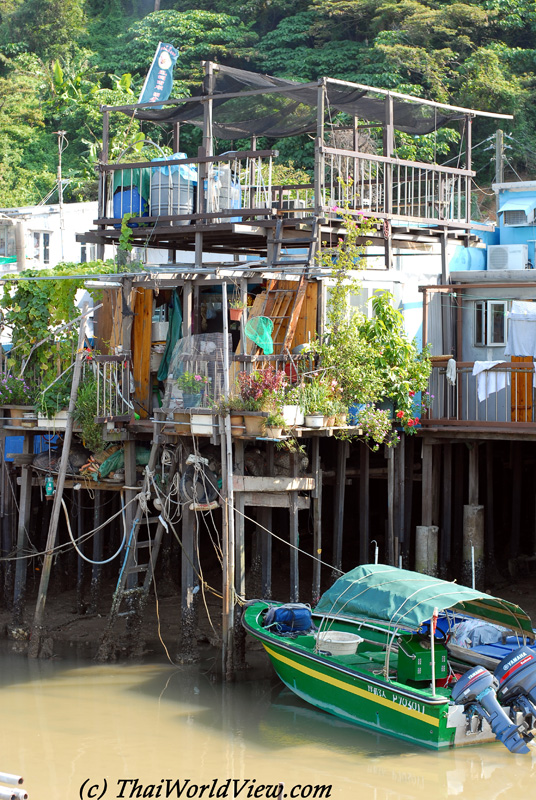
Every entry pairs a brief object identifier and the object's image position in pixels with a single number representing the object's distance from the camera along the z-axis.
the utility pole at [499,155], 29.08
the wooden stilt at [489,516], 19.09
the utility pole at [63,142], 39.78
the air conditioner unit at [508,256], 21.88
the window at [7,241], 29.16
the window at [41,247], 30.19
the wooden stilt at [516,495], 19.60
